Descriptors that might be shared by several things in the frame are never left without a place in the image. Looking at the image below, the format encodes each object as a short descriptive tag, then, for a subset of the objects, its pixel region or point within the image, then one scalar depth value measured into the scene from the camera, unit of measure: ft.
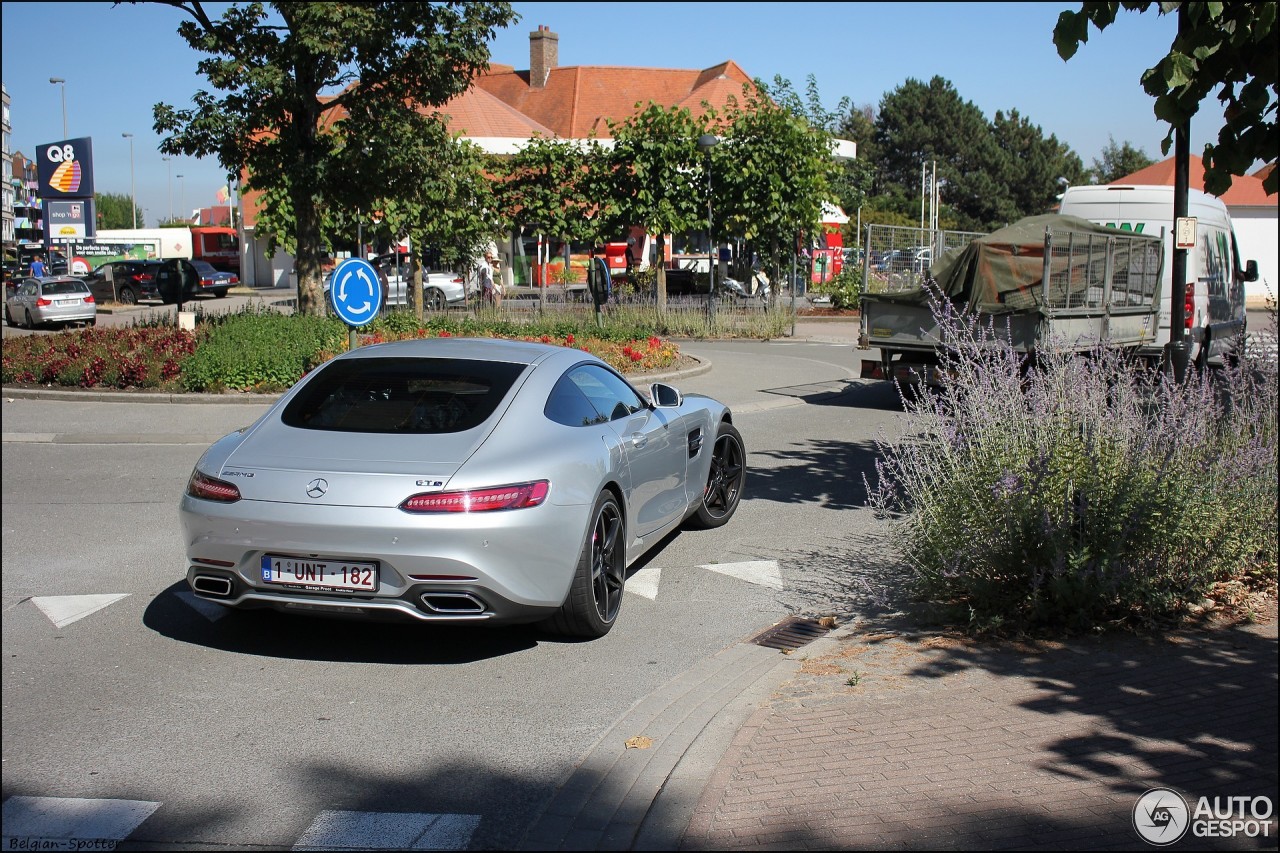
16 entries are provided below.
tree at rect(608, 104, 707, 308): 97.91
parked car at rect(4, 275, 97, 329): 110.32
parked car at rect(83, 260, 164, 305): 147.74
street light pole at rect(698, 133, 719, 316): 89.97
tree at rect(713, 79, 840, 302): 96.17
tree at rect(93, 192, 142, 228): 408.87
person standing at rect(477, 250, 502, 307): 97.14
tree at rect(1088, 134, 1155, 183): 275.18
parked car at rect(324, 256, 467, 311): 120.26
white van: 57.57
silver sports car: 17.03
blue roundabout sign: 40.78
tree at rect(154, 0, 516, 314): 60.03
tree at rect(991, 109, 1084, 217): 256.32
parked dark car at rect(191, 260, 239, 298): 149.59
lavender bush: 18.80
